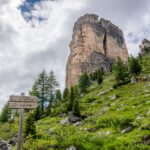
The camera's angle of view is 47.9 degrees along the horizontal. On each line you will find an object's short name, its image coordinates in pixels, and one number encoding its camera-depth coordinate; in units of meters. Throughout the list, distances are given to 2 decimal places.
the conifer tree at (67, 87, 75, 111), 34.41
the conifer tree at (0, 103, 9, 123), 38.82
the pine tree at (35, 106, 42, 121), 36.24
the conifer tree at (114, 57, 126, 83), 43.60
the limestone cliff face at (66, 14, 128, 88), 94.45
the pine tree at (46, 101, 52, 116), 37.41
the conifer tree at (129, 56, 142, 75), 45.08
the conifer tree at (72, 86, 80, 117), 29.27
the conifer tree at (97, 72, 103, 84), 52.29
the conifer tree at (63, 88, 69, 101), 44.88
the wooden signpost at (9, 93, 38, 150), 8.28
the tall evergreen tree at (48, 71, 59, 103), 44.04
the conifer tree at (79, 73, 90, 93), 53.26
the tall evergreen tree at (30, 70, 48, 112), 42.70
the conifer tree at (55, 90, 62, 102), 48.09
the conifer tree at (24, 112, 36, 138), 19.13
